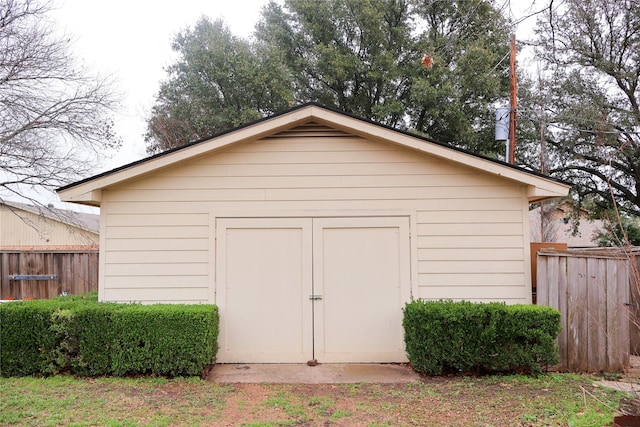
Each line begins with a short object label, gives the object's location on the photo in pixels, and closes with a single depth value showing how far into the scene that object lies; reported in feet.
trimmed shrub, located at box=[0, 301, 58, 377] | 19.74
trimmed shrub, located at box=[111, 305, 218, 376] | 19.24
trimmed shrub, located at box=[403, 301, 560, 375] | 18.98
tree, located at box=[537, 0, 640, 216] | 52.42
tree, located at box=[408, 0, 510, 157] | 57.16
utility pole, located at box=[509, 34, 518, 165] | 41.04
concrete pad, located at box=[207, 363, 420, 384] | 19.47
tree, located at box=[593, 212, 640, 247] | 67.36
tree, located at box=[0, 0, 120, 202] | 45.62
